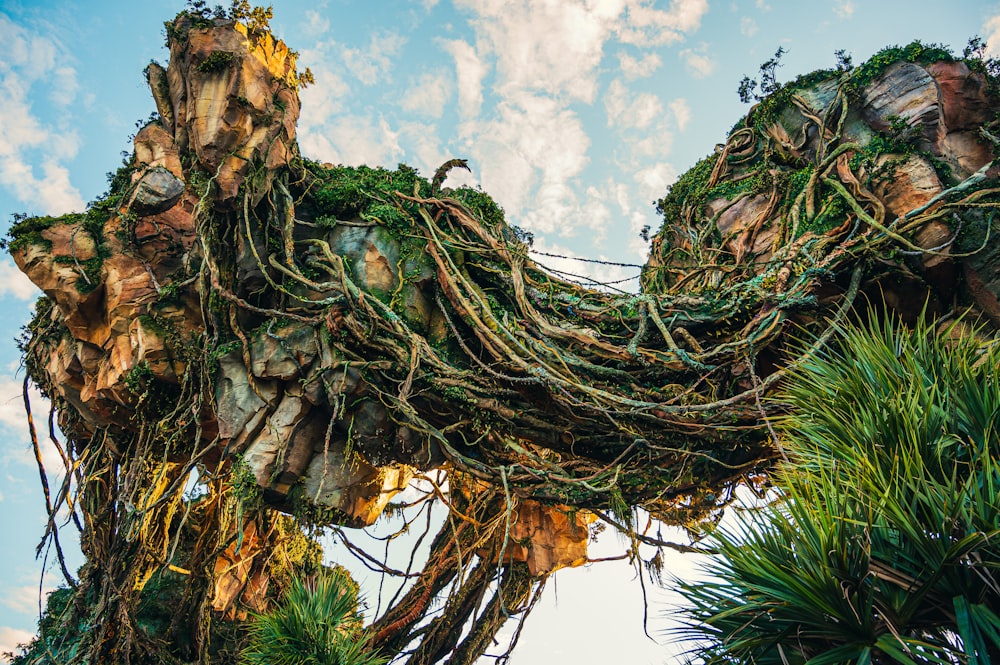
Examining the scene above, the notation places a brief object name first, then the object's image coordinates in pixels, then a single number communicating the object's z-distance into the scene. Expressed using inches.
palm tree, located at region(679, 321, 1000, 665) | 96.0
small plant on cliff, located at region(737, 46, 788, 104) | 277.9
